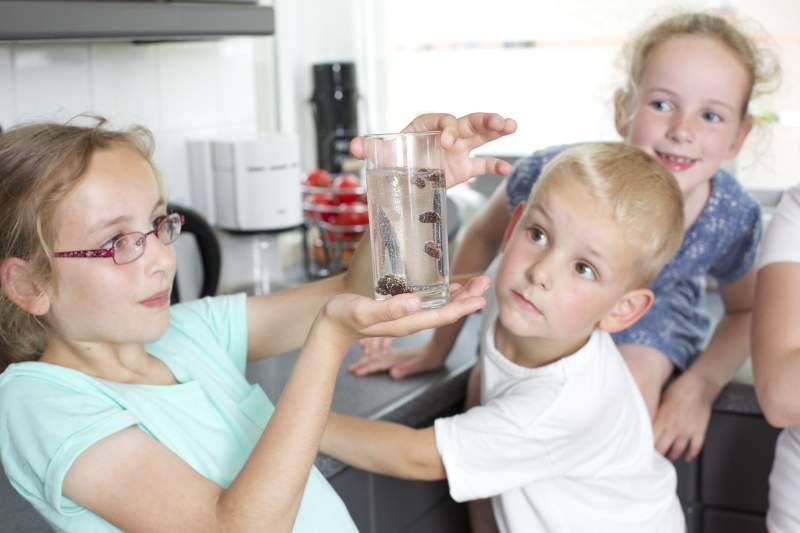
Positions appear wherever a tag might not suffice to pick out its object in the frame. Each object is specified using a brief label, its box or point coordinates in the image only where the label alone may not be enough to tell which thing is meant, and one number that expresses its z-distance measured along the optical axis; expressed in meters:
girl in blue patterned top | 1.59
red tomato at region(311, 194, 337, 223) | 2.14
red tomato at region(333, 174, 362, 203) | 2.14
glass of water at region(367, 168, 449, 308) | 1.00
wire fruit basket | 2.13
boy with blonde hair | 1.27
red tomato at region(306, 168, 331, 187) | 2.26
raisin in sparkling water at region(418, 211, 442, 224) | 1.00
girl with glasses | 0.95
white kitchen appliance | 2.03
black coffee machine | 2.71
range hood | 1.34
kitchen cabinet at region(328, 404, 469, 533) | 1.41
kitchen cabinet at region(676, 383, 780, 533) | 1.63
